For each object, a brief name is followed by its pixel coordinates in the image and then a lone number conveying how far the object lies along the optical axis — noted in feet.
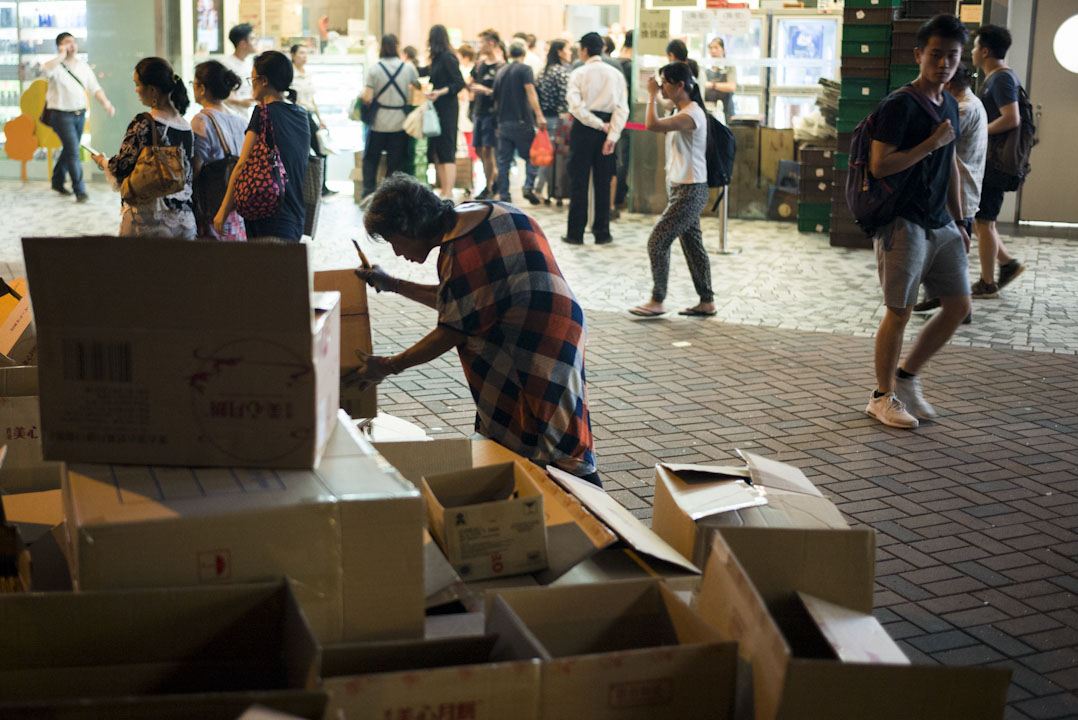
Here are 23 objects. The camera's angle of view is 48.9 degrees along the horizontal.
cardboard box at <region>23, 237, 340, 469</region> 7.38
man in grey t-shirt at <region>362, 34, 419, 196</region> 43.21
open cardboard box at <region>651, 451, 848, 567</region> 9.93
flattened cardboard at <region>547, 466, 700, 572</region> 9.09
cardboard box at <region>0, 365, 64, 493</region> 11.25
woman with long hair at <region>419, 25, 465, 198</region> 43.62
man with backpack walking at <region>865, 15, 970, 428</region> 18.13
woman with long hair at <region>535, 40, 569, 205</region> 44.68
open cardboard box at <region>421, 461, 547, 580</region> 9.02
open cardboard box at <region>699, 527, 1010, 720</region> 6.66
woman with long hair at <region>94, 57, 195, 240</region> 20.38
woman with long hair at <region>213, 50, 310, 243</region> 20.80
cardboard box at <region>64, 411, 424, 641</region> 6.84
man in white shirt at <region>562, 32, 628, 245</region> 37.11
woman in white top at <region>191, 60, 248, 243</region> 21.61
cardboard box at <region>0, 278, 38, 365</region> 13.00
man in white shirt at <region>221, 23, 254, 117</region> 33.04
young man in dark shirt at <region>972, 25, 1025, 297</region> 27.78
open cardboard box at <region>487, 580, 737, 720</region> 6.75
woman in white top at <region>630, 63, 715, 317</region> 27.20
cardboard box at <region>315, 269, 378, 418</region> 12.77
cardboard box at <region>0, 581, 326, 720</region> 6.61
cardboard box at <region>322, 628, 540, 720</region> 6.47
